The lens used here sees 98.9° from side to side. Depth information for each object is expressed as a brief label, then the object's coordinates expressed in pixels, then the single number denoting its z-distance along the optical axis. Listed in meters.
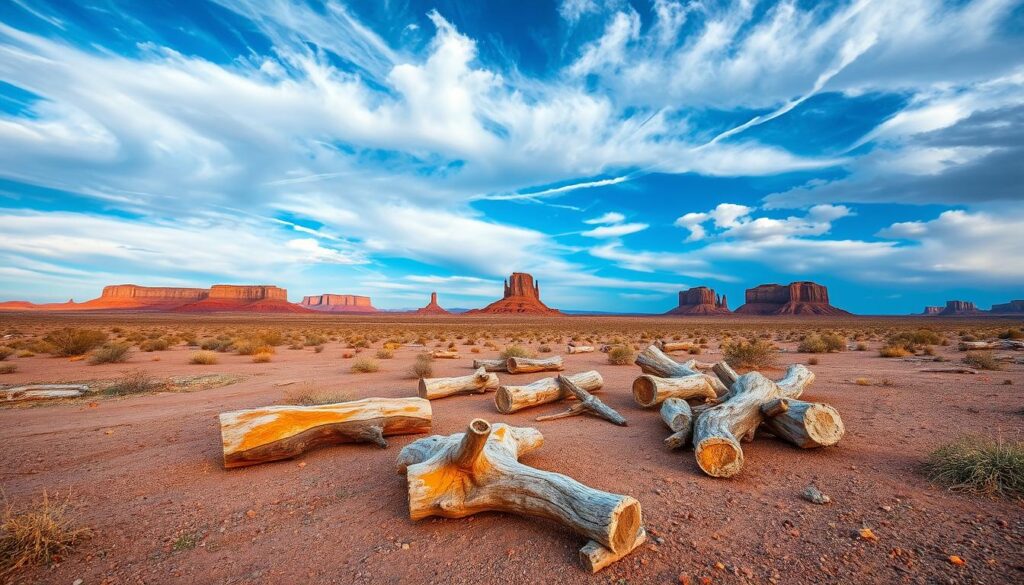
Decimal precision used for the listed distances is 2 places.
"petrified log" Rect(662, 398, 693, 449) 5.51
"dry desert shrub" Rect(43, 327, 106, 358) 16.42
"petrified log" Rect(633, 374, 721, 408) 7.34
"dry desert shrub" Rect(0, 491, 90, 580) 3.19
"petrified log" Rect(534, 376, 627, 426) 7.03
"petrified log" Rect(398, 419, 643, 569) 3.24
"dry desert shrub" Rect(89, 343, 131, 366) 14.29
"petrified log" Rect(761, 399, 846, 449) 5.25
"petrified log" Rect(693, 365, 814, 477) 4.69
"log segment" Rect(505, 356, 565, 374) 11.51
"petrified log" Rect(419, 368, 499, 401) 8.71
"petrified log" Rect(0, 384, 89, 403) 8.77
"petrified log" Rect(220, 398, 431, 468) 5.13
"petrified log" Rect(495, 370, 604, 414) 7.57
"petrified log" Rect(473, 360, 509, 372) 12.19
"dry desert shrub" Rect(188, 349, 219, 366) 15.05
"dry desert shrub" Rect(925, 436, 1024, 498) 4.00
